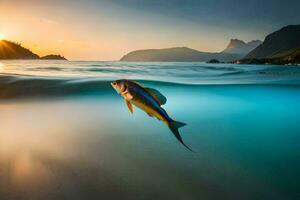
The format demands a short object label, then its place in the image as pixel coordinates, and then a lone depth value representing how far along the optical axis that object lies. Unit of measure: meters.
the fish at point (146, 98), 1.90
